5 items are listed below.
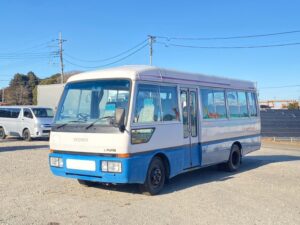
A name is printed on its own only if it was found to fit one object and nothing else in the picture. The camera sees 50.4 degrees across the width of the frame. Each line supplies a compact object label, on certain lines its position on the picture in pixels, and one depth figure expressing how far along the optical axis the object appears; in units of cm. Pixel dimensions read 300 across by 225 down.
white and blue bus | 602
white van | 1740
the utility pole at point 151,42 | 3602
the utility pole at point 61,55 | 4266
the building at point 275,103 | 8030
